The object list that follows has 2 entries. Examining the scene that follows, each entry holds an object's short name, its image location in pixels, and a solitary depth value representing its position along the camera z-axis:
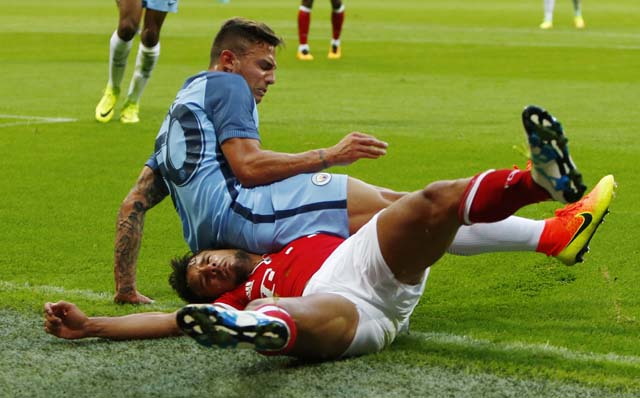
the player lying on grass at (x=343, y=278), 7.70
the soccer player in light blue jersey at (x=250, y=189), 9.71
